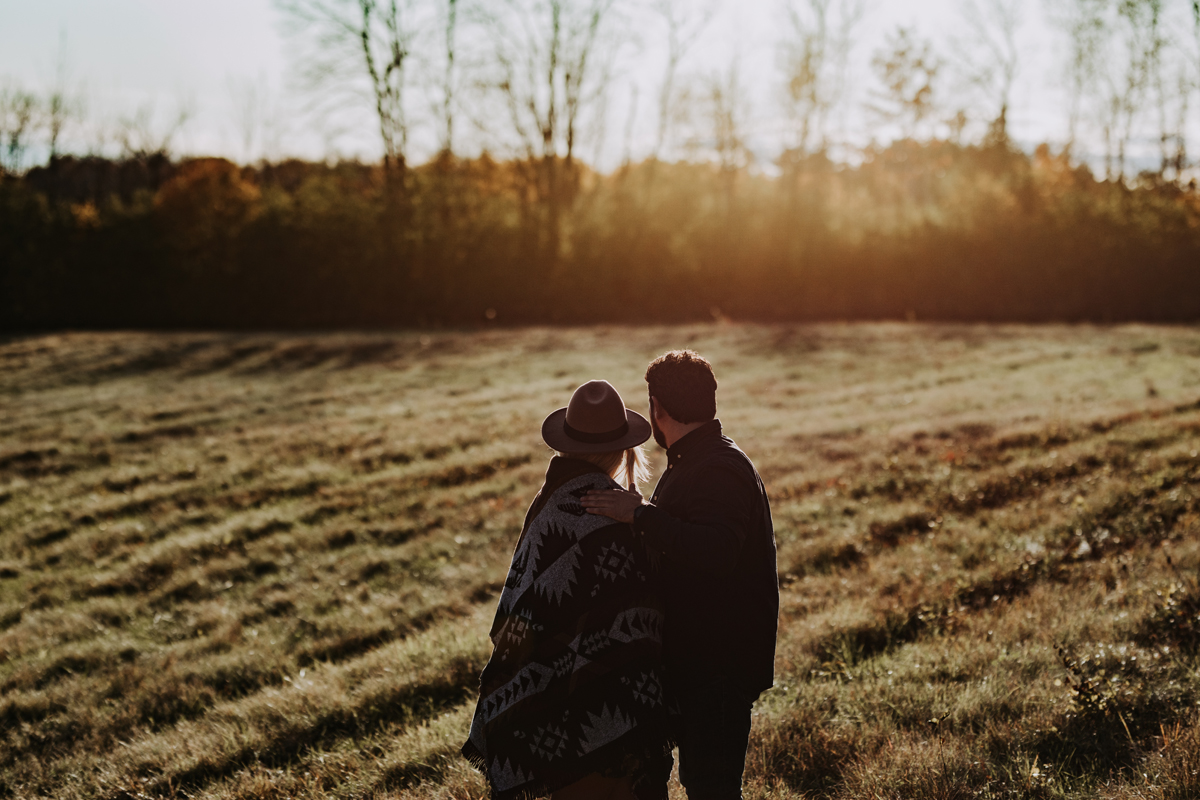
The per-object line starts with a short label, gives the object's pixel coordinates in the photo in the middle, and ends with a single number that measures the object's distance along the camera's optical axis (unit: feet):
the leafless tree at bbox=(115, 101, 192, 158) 155.22
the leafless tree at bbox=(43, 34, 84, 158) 139.95
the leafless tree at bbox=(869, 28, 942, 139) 116.26
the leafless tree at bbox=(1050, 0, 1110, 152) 105.70
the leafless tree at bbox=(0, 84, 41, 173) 138.00
